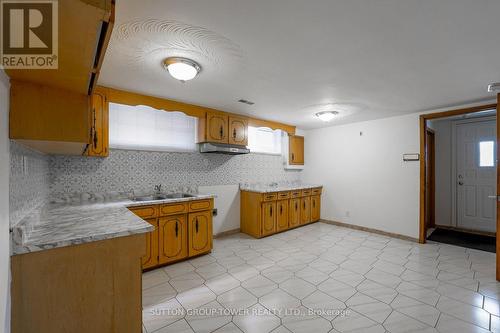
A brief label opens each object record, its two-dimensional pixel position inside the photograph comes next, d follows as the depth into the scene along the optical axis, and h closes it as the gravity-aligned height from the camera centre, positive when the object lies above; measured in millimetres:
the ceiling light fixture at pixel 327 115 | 3744 +868
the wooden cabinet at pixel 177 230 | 2682 -856
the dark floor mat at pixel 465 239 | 3629 -1332
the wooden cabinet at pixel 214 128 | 3581 +627
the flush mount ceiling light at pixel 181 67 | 2014 +914
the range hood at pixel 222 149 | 3527 +284
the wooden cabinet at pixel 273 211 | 4004 -888
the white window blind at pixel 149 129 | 3000 +551
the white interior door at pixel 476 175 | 4254 -192
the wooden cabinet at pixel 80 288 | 1146 -694
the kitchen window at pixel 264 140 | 4691 +570
